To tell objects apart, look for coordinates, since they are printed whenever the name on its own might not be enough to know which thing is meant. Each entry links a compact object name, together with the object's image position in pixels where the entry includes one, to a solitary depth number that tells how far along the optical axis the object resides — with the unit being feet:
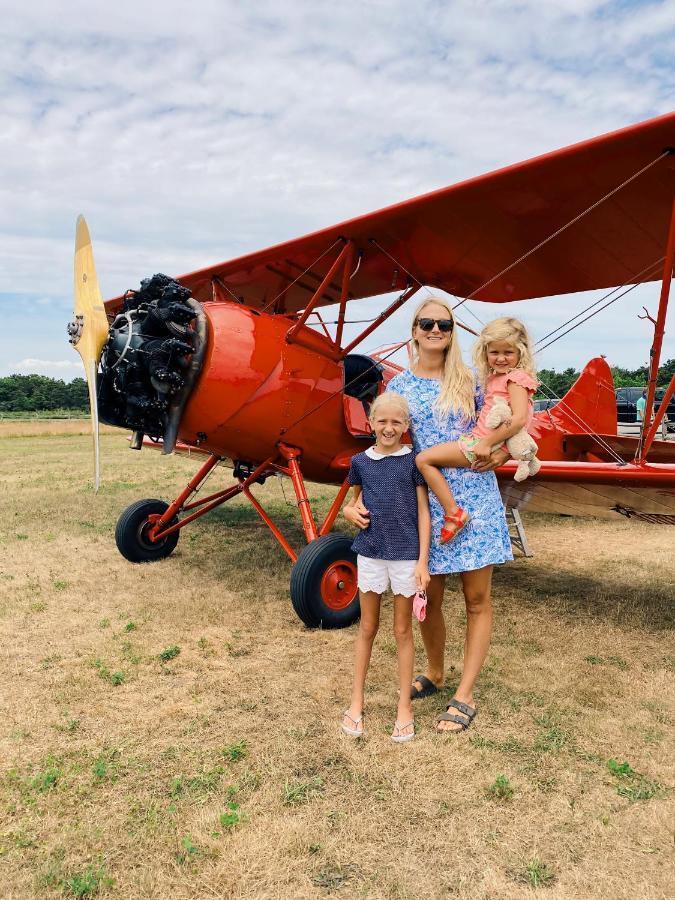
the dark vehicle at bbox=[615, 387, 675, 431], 67.26
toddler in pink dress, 8.59
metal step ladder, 19.98
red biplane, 12.96
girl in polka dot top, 8.82
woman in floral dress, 8.95
